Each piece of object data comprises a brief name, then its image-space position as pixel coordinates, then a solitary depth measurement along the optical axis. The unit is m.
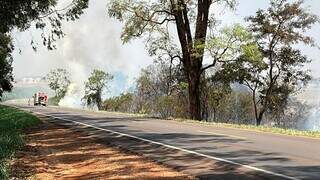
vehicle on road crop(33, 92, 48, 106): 89.44
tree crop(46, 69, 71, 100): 128.25
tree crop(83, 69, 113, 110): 100.69
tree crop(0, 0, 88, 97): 22.55
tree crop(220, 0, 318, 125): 48.75
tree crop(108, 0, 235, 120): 38.62
